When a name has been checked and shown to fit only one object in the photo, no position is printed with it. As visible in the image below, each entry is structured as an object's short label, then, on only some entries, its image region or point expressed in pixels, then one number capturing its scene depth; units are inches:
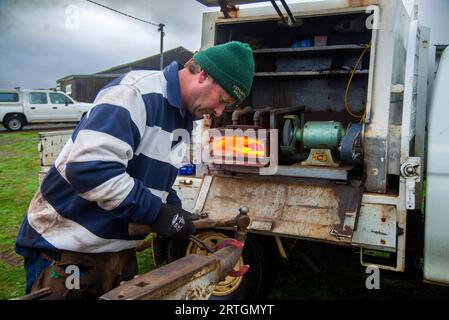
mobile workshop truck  106.0
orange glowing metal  121.6
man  62.6
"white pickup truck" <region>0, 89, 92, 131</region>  613.9
